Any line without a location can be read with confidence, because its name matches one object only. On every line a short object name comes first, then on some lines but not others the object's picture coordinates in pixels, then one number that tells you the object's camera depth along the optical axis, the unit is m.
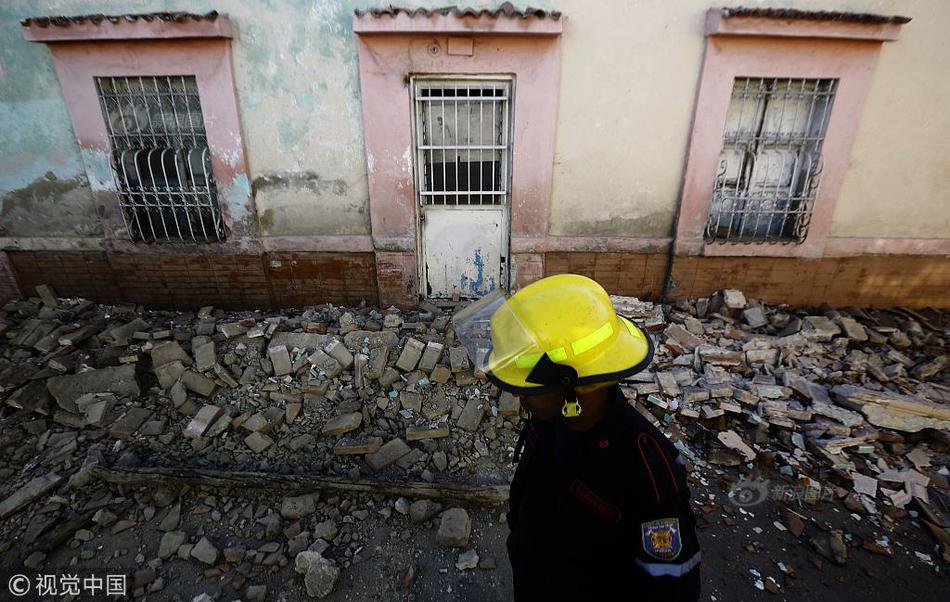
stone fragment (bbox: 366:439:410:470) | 3.57
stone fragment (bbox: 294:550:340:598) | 2.76
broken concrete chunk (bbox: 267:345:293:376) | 4.30
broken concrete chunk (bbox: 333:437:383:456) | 3.63
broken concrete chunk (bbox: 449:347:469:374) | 4.20
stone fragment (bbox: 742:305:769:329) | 5.28
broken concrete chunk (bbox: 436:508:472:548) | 3.03
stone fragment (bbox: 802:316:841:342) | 5.02
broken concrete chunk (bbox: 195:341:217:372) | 4.27
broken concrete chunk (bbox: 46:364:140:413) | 4.07
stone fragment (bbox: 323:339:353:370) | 4.34
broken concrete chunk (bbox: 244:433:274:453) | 3.73
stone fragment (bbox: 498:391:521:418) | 3.95
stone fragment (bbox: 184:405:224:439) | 3.75
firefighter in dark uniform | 1.33
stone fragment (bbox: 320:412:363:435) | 3.77
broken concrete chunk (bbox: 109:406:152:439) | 3.79
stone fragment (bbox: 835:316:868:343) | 5.05
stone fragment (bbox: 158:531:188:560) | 3.03
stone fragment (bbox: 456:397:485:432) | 3.86
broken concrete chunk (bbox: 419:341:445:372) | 4.25
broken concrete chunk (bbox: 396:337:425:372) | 4.26
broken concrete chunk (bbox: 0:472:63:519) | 3.29
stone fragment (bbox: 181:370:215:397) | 4.12
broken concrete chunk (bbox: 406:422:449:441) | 3.75
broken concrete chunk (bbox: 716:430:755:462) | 3.80
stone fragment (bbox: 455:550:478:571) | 2.94
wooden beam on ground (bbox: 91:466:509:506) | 3.28
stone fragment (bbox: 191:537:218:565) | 2.96
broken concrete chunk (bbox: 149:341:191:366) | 4.31
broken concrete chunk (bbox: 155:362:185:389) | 4.20
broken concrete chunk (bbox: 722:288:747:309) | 5.43
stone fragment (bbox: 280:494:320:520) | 3.23
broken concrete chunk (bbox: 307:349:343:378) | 4.24
